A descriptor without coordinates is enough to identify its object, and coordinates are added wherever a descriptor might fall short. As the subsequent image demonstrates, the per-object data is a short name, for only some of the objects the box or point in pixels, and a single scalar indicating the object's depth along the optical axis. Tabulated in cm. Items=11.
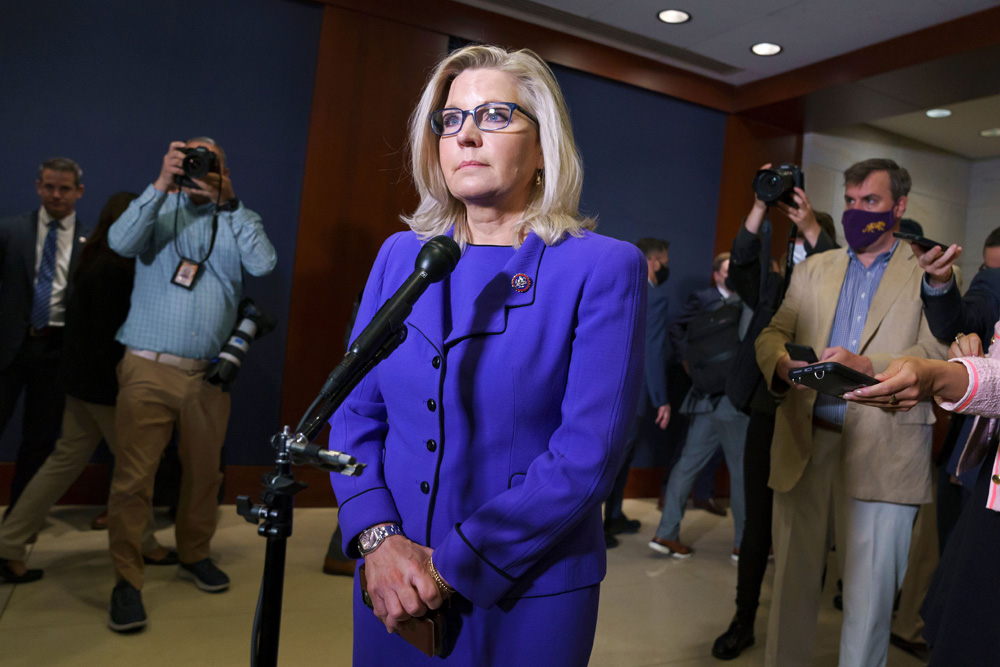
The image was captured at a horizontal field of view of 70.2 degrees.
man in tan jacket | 219
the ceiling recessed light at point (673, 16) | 478
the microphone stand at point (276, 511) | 83
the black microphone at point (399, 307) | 84
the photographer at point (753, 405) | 271
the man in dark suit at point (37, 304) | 324
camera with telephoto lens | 294
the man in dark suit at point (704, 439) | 404
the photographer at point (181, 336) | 278
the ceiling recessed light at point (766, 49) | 515
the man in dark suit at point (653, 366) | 441
